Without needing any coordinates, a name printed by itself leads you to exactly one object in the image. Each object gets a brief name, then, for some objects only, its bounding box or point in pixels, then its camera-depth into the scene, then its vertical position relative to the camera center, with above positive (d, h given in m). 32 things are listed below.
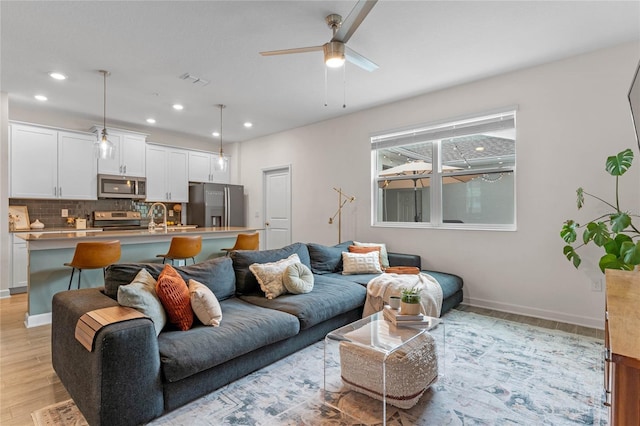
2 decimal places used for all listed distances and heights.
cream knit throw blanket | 3.20 -0.78
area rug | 1.86 -1.16
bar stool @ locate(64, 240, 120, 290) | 3.32 -0.43
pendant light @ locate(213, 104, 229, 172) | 4.75 +0.72
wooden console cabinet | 0.87 -0.41
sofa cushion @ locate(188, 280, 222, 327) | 2.27 -0.66
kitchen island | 3.39 -0.52
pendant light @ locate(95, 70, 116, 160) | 3.71 +0.75
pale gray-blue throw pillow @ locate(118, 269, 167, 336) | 1.98 -0.53
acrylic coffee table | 1.93 -0.95
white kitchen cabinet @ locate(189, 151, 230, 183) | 6.79 +0.96
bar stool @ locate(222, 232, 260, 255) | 4.61 -0.40
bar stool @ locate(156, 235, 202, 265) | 4.01 -0.43
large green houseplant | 2.43 -0.19
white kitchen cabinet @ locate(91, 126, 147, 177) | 5.62 +1.05
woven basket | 1.93 -0.96
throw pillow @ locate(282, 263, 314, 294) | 3.04 -0.62
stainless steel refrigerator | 6.56 +0.18
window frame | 3.83 +0.55
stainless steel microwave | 5.60 +0.47
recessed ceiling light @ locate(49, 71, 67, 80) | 3.73 +1.60
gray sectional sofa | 1.71 -0.81
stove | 5.80 -0.12
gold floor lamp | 5.29 +0.17
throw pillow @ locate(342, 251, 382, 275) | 3.99 -0.62
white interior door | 6.34 +0.14
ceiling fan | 1.95 +1.22
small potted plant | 2.18 -0.61
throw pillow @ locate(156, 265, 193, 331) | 2.18 -0.59
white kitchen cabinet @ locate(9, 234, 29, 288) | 4.61 -0.71
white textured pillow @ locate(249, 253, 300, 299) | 2.99 -0.59
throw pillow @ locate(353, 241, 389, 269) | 4.27 -0.52
